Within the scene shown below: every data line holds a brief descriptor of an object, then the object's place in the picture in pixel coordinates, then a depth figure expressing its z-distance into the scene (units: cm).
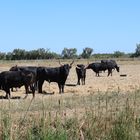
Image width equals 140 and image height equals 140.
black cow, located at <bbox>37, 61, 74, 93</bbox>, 2972
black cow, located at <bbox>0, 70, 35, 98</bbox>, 2598
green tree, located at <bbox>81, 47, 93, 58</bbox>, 13539
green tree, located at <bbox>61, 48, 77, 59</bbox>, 13455
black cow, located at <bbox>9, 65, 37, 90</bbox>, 3002
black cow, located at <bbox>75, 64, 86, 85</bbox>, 3594
